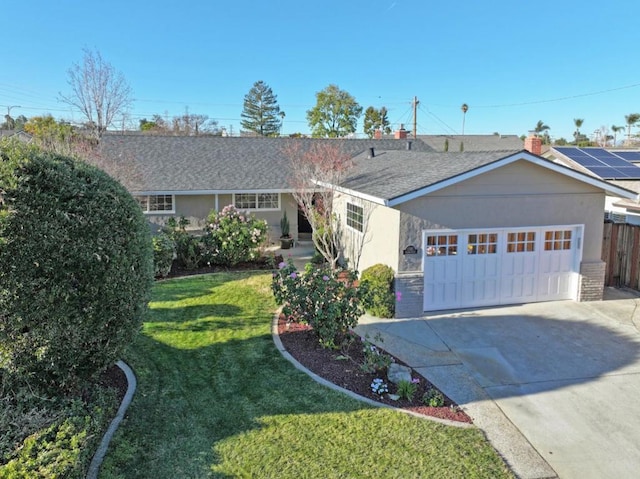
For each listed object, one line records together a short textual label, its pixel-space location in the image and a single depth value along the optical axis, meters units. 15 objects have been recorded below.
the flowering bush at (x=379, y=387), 7.05
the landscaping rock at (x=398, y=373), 7.34
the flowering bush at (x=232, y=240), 15.55
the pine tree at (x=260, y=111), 69.31
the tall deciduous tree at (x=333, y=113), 59.97
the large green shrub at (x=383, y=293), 10.91
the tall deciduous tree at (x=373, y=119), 64.44
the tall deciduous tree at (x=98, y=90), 31.39
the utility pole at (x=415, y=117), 35.94
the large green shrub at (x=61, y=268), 5.15
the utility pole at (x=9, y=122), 59.19
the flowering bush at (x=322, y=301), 8.48
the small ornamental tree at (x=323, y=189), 15.33
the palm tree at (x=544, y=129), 73.38
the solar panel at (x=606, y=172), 15.30
